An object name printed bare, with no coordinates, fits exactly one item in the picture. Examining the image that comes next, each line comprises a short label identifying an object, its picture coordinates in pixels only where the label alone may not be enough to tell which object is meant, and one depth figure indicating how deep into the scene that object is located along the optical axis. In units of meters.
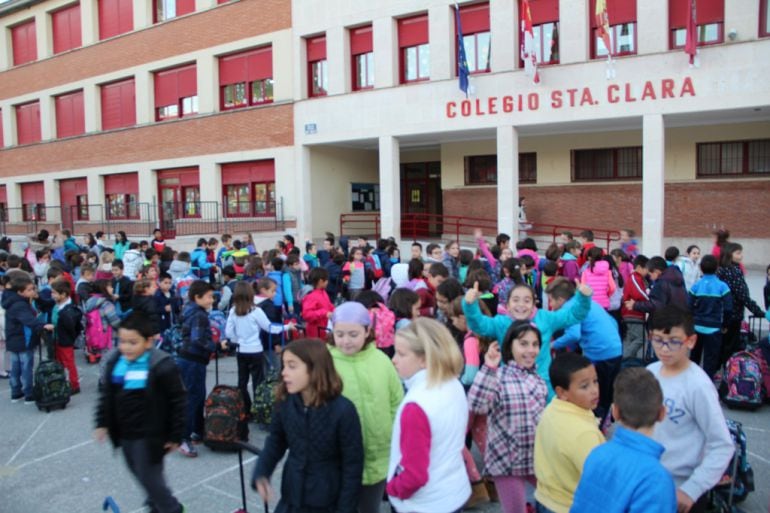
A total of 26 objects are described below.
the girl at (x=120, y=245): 16.89
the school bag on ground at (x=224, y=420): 6.36
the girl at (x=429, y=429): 3.10
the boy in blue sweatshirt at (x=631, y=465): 2.50
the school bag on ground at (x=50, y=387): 7.83
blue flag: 17.50
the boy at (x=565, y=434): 3.12
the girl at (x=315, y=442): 3.28
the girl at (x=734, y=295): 8.00
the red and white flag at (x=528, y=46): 16.41
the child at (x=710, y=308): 7.38
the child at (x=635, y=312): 8.40
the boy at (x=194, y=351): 6.29
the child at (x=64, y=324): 8.19
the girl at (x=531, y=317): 4.83
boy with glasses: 3.18
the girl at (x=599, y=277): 8.91
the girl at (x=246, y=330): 6.81
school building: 16.39
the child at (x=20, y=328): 7.82
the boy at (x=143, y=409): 4.33
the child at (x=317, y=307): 7.69
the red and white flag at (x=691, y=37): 14.58
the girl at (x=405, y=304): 6.14
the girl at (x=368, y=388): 3.72
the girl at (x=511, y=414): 3.91
